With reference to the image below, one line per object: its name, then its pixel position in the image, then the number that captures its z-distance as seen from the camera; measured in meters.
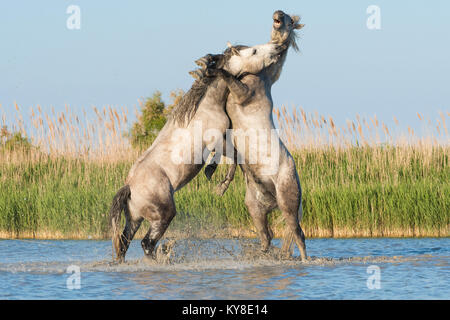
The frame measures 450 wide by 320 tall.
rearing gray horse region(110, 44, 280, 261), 15.80
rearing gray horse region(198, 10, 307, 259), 16.37
